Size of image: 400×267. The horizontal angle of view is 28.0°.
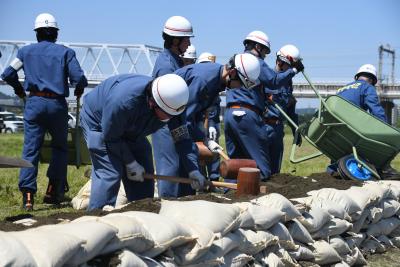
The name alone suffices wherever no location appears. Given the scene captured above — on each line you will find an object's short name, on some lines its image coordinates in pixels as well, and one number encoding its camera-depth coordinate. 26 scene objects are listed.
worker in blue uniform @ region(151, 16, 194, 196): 6.04
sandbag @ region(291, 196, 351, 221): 5.59
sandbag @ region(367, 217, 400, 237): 6.45
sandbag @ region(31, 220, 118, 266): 3.23
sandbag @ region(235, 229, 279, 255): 4.48
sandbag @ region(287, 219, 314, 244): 5.19
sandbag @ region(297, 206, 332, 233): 5.32
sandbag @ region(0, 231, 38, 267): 2.80
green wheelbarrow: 7.82
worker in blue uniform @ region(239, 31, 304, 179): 7.42
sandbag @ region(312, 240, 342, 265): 5.37
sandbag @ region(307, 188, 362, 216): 5.91
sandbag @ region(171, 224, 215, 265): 3.89
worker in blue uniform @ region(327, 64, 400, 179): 8.21
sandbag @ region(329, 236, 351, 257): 5.64
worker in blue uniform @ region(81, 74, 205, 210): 4.99
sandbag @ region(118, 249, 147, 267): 3.47
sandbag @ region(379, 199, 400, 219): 6.63
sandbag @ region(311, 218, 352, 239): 5.52
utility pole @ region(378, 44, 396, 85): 54.38
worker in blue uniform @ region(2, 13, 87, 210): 7.53
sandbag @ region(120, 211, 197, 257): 3.74
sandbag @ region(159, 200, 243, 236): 4.20
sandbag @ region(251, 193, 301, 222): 4.99
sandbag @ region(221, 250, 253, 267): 4.32
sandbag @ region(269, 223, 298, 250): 4.90
